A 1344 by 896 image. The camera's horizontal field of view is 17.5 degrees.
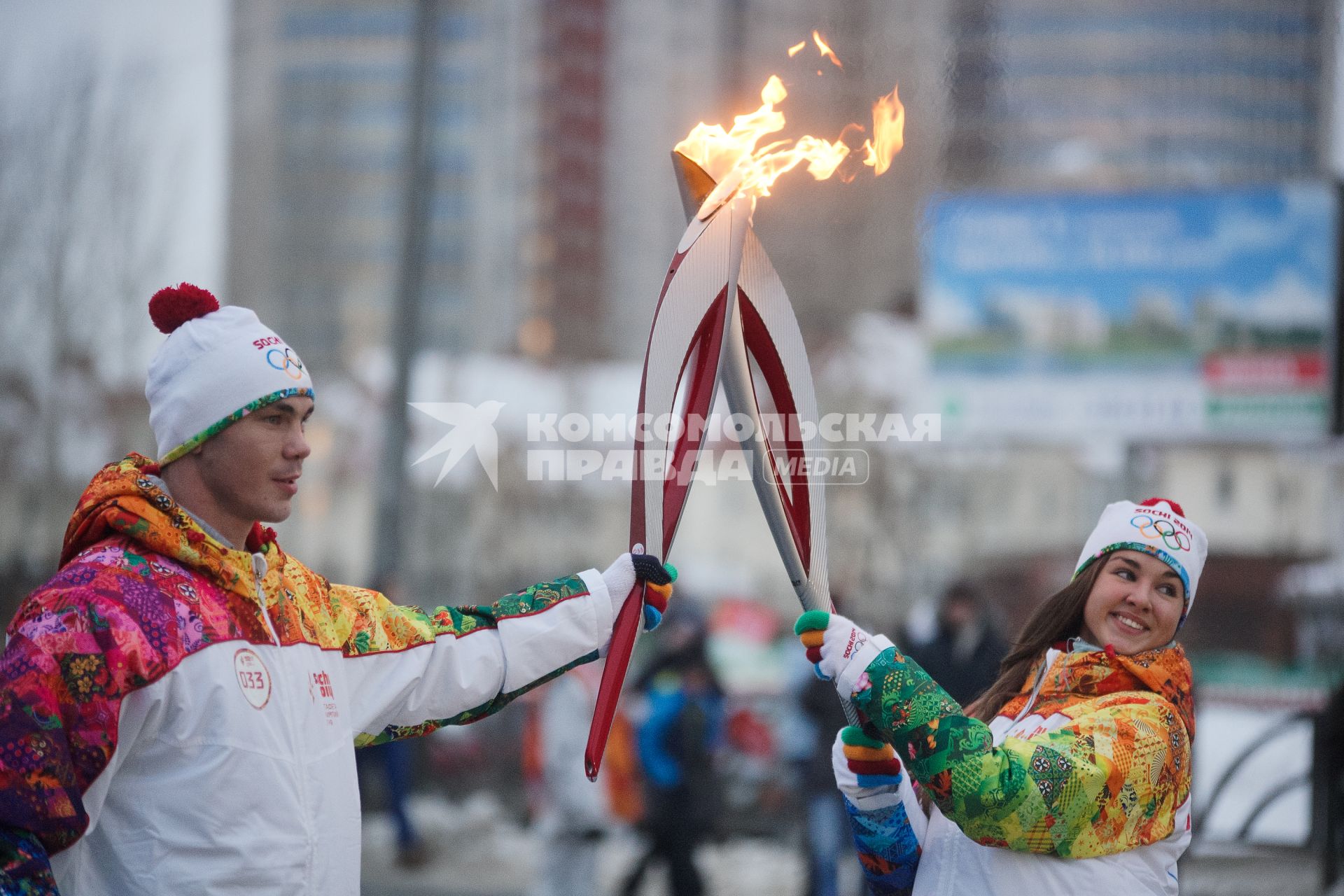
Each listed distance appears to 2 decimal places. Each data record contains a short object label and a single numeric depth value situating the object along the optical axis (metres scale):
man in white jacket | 5.24
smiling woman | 5.44
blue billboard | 14.83
